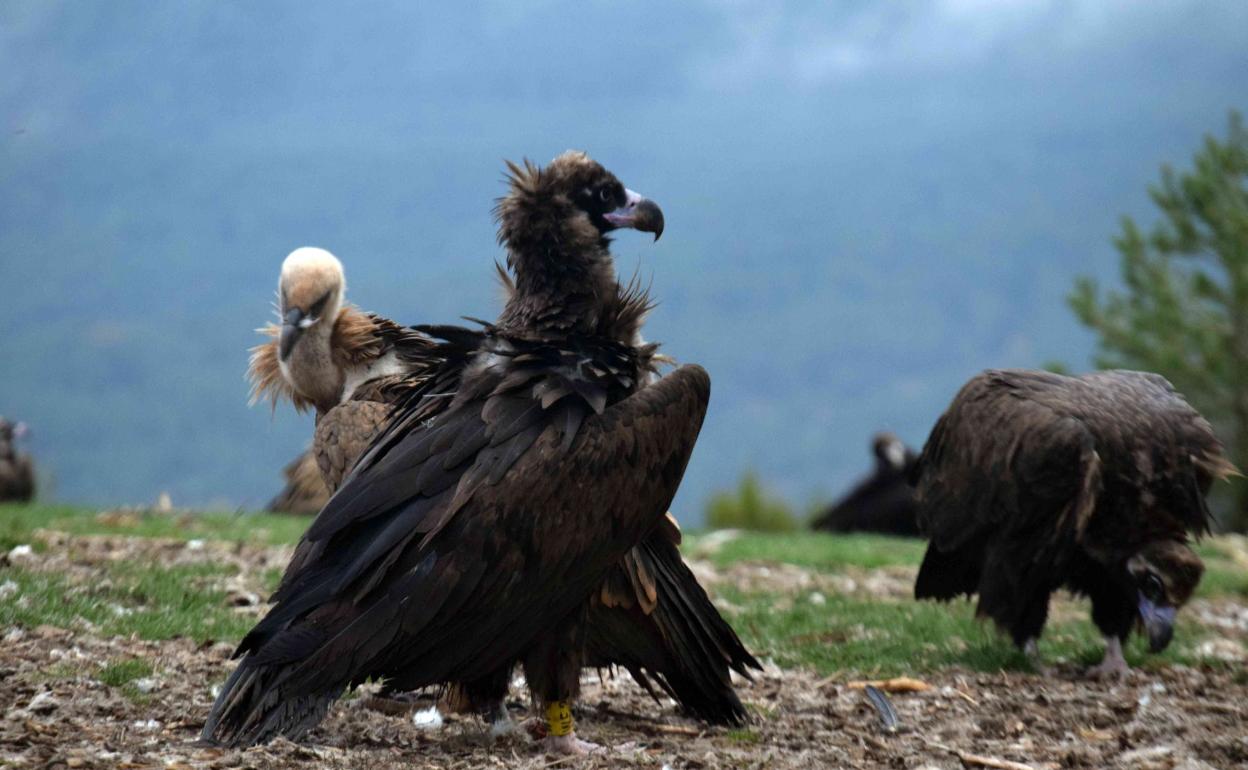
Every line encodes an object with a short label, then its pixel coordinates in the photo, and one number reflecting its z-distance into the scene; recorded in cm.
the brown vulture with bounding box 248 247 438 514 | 1307
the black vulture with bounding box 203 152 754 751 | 897
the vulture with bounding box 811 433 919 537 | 3919
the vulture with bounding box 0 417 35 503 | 3102
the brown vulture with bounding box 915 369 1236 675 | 1364
